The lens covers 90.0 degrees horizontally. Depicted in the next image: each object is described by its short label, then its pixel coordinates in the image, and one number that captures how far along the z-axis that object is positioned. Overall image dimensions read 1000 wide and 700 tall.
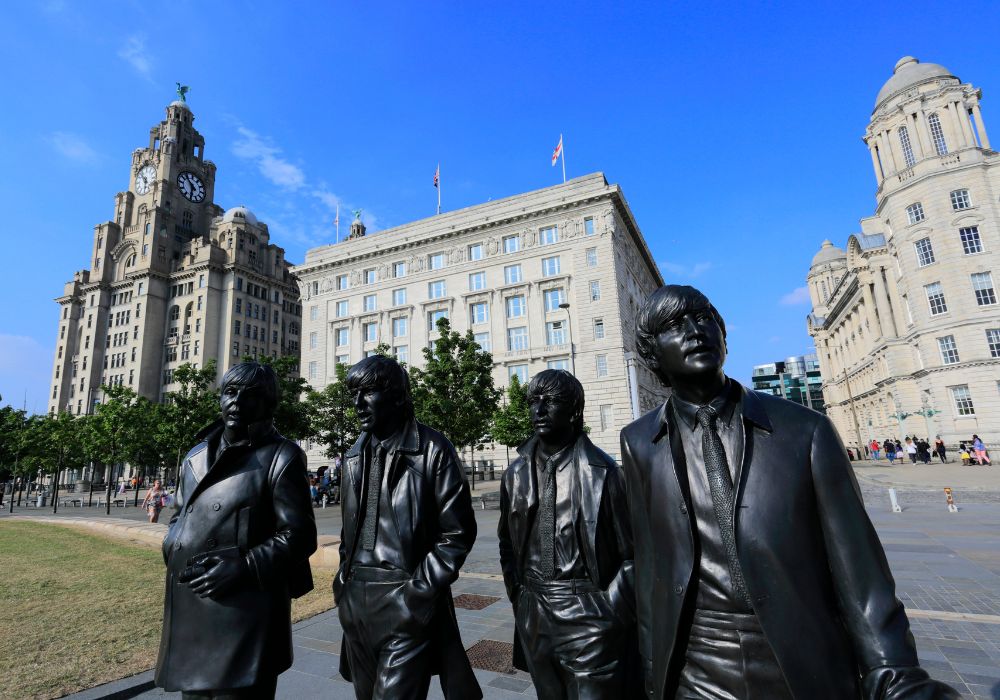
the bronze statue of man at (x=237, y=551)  2.52
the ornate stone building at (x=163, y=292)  66.06
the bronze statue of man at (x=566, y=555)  2.78
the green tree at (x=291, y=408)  27.91
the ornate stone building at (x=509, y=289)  40.03
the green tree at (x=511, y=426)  24.25
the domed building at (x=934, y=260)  33.66
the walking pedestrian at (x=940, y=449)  32.28
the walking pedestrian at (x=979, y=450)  28.81
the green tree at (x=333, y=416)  30.25
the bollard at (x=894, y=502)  13.99
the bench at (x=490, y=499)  21.42
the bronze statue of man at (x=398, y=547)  2.69
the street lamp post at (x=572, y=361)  39.81
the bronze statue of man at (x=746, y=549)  1.45
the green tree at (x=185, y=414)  27.50
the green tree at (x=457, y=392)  21.97
